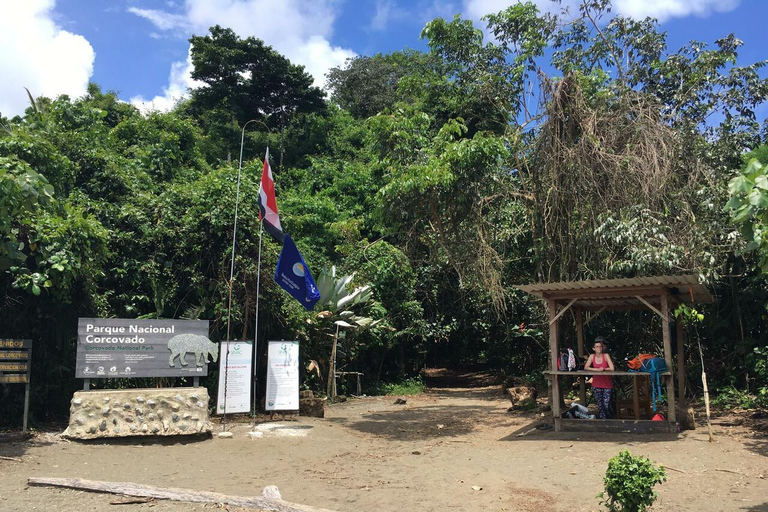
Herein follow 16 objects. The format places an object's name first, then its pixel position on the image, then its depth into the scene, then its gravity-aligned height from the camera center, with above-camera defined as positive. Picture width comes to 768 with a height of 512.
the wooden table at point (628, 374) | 9.85 -0.44
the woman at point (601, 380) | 10.23 -0.56
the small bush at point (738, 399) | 11.27 -1.00
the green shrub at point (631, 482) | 4.96 -1.07
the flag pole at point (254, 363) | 11.23 -0.32
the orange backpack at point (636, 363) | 10.69 -0.29
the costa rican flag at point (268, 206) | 10.93 +2.43
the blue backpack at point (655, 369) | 10.37 -0.38
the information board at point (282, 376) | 11.64 -0.55
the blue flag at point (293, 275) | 11.25 +1.27
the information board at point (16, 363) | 9.07 -0.25
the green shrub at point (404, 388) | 17.97 -1.22
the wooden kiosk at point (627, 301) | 9.70 +0.80
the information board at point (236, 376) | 10.94 -0.52
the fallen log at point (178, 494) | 5.73 -1.45
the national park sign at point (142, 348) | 9.70 -0.03
